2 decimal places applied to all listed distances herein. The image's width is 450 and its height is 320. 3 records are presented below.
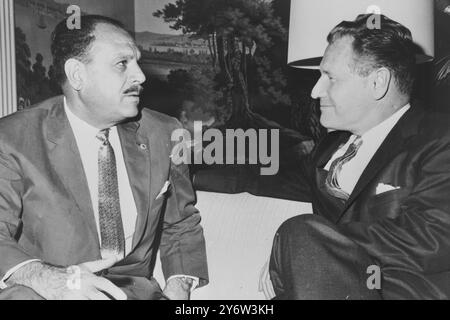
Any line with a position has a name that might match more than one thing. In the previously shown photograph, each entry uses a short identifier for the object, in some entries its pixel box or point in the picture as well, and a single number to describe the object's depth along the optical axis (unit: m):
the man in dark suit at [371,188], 1.26
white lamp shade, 1.51
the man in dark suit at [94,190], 1.29
